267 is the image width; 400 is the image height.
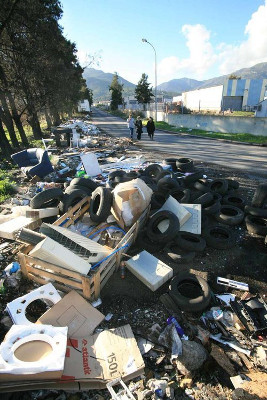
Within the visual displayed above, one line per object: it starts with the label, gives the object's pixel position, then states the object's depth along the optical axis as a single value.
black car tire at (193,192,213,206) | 5.46
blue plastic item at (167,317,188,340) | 2.90
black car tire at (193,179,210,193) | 6.13
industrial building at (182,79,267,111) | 44.66
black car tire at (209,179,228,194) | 6.24
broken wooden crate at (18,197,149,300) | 3.20
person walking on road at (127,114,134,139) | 16.05
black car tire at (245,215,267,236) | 4.81
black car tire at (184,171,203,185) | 6.82
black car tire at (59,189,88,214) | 5.20
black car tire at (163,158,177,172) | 8.69
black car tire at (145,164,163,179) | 7.66
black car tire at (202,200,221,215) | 5.33
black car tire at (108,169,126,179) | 7.24
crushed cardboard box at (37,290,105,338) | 2.91
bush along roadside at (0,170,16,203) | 7.05
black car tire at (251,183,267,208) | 5.20
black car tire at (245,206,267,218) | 5.08
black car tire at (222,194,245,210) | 5.83
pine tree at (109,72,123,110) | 65.75
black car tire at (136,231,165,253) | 4.51
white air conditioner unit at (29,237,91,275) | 3.12
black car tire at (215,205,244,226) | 5.18
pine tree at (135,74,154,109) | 47.56
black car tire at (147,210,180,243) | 4.41
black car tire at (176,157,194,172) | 8.18
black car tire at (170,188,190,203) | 5.59
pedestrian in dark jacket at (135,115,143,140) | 15.98
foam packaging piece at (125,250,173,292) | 3.54
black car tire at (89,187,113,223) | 4.71
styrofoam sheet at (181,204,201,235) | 4.80
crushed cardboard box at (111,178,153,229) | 4.51
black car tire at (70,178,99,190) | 6.15
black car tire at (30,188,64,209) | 5.25
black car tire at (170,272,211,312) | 3.23
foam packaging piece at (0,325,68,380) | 2.09
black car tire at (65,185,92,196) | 5.81
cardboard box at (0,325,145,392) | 2.31
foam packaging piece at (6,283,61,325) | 2.91
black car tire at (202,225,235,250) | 4.54
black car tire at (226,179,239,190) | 6.81
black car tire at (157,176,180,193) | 6.12
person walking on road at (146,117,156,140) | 15.88
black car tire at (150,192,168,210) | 5.62
